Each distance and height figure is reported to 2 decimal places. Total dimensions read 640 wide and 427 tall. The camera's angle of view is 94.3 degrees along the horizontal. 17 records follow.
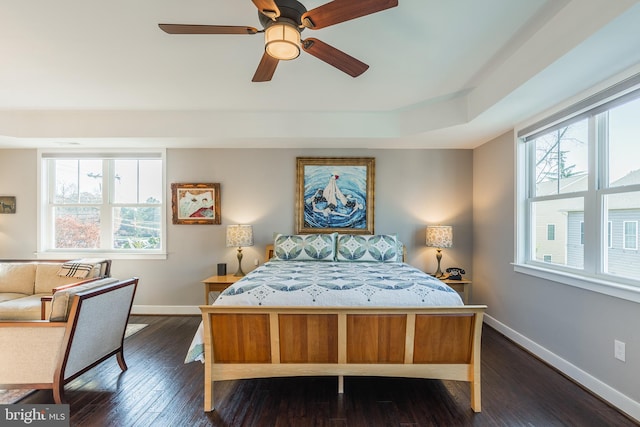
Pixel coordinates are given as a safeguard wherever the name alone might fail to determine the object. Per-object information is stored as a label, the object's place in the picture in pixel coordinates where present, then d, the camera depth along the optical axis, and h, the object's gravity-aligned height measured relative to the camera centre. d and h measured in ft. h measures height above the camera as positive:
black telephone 12.29 -2.60
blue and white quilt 6.97 -1.94
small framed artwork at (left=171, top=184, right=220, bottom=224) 13.76 +0.33
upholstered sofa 10.48 -2.23
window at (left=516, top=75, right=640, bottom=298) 7.00 +0.60
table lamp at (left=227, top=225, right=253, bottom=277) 12.60 -1.01
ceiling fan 4.80 +3.34
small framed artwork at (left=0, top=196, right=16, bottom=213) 13.85 +0.43
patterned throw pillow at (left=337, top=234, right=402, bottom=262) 11.69 -1.46
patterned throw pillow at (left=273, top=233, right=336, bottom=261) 11.87 -1.44
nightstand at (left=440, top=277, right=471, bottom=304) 11.86 -2.98
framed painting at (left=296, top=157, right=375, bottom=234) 13.67 +0.70
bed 6.79 -2.89
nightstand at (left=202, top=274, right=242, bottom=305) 11.93 -2.91
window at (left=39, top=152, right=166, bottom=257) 14.01 +0.38
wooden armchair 6.57 -2.99
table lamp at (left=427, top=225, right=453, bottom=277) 12.56 -1.06
